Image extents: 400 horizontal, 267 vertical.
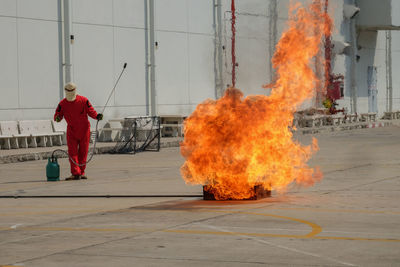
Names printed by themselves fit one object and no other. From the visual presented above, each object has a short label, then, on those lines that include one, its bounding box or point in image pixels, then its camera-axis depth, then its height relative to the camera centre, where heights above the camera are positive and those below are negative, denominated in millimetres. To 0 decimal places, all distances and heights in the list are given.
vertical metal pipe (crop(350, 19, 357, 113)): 49766 +1421
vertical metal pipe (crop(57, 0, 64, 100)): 29906 +1651
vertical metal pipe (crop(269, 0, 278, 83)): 42031 +3075
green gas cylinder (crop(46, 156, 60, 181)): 17406 -1398
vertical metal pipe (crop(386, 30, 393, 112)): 54325 +1219
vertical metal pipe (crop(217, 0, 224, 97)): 38719 +2250
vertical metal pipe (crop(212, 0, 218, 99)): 38500 +1903
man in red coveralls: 18062 -435
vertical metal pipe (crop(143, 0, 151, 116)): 34219 +1556
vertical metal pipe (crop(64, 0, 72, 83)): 30188 +2129
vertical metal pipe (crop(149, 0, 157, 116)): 34406 +662
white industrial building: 28531 +1746
